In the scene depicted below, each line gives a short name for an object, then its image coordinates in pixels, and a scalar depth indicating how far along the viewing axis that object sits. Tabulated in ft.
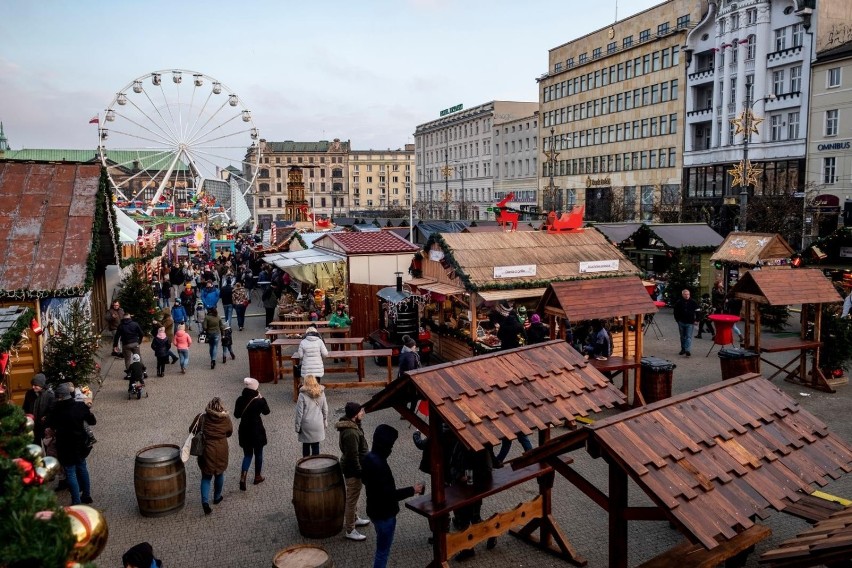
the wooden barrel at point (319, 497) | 26.99
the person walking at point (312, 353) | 43.60
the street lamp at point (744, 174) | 90.33
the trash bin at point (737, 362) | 44.98
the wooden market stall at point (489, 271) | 52.95
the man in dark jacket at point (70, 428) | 29.37
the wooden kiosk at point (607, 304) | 41.70
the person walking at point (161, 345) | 54.39
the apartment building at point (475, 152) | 296.10
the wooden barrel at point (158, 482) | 29.09
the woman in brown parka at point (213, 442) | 29.32
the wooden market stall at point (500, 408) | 21.83
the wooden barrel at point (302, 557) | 20.80
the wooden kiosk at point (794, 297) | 46.87
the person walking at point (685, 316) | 58.49
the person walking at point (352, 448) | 25.98
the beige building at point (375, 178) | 512.63
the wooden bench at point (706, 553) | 20.11
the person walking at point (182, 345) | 56.08
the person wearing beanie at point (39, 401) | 31.96
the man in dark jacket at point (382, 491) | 22.49
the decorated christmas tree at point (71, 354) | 41.55
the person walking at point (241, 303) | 76.66
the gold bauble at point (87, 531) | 13.46
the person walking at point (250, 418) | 30.73
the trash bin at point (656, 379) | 43.98
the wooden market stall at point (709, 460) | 17.29
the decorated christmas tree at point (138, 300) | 66.08
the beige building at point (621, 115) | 196.24
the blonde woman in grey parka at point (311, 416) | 31.50
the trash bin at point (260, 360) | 52.95
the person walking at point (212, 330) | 57.98
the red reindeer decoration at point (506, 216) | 61.72
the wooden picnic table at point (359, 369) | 48.39
